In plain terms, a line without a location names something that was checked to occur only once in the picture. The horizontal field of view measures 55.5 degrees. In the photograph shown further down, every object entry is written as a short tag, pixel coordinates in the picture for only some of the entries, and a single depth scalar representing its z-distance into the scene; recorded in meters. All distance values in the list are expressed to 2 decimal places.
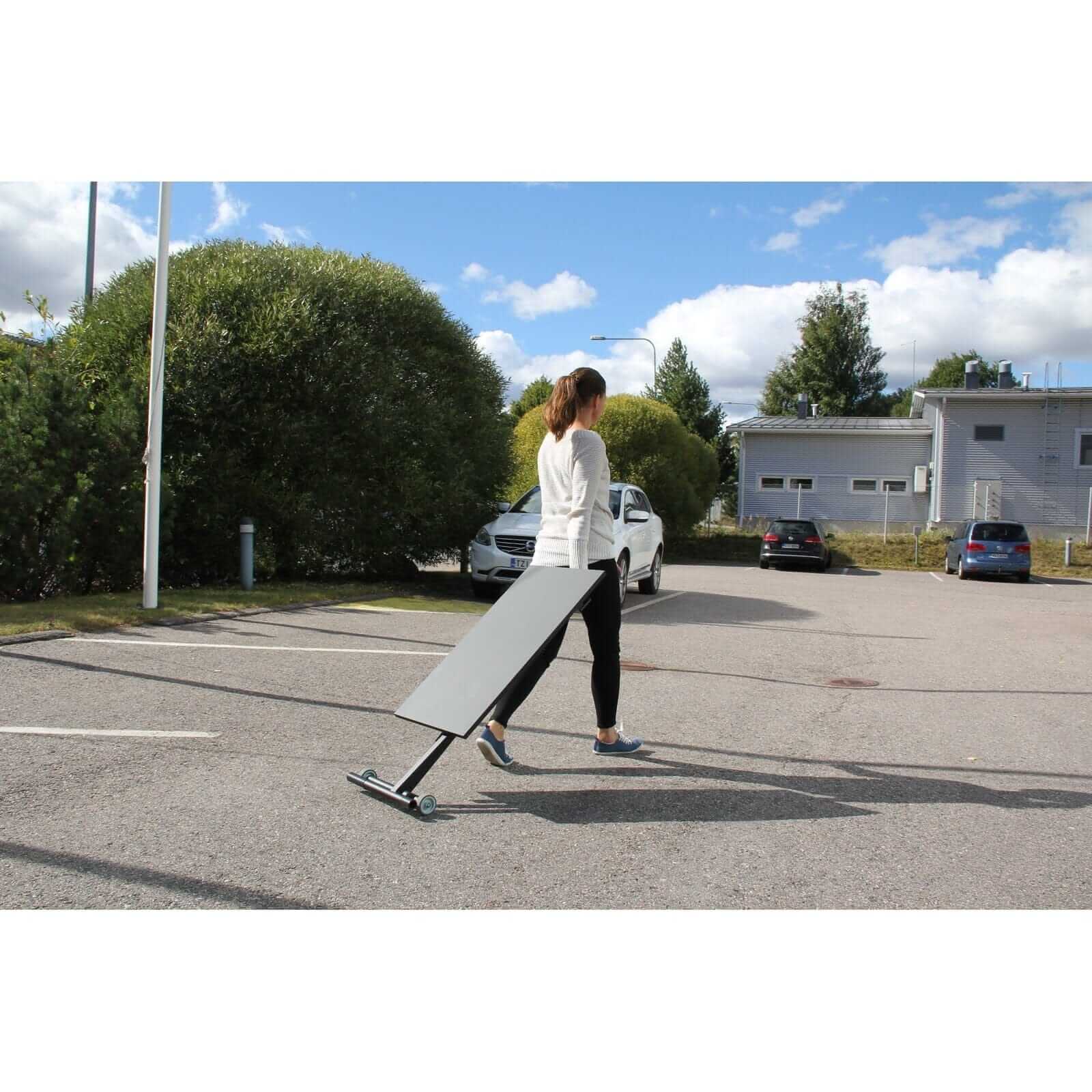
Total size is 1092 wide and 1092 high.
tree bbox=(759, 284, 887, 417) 62.34
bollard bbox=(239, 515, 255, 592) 13.38
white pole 11.14
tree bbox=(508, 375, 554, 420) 55.95
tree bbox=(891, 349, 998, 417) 67.94
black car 27.95
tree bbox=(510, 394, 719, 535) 31.38
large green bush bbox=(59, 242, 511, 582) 13.85
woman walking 5.07
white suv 13.73
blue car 25.33
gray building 34.81
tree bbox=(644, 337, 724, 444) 53.06
